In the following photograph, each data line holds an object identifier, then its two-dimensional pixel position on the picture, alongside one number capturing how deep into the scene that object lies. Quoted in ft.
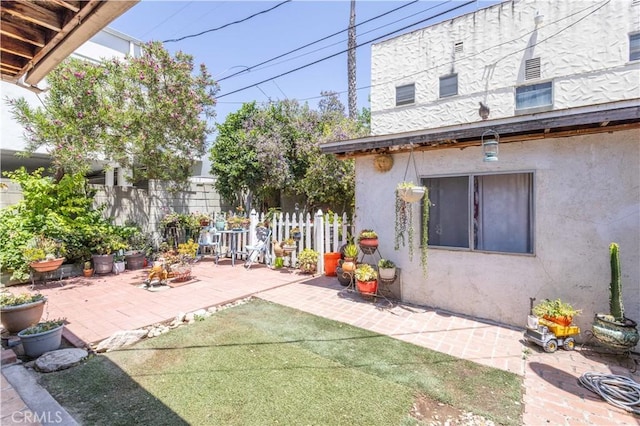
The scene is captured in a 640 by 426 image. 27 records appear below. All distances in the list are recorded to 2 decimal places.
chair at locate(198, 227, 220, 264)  29.73
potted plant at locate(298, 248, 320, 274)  24.97
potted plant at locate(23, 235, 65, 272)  21.07
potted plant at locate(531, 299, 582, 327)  12.64
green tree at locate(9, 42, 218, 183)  22.76
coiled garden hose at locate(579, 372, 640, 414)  9.20
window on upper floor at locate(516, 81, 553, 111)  28.78
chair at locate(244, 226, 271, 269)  28.19
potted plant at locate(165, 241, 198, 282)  22.39
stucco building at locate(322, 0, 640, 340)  12.66
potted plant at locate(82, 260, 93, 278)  24.40
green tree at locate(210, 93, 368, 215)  35.60
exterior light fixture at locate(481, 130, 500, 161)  13.74
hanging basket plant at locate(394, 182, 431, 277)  16.42
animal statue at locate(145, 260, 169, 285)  21.25
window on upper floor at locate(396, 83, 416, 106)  35.70
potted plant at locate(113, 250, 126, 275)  25.45
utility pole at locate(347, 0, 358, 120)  45.09
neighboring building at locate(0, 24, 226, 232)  28.53
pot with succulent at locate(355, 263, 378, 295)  18.21
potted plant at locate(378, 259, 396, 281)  17.93
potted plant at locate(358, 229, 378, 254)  18.43
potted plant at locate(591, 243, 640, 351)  11.28
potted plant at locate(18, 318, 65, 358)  11.77
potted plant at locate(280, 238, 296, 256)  26.76
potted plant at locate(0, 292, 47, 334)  13.07
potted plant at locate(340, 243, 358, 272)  20.26
